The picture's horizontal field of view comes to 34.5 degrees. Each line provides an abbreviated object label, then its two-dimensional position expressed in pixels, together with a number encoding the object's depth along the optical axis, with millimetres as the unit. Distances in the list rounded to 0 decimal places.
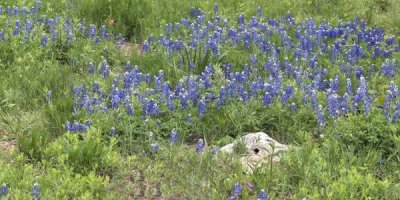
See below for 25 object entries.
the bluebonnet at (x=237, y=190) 4027
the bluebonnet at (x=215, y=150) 4546
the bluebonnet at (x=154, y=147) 4606
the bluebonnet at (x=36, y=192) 3855
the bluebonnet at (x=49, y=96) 5288
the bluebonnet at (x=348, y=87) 5225
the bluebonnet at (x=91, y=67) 5882
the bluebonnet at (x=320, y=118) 4754
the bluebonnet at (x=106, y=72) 5688
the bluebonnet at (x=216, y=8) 7630
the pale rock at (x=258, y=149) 4594
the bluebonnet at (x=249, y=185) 4164
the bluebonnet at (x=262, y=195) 3879
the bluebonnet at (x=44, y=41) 6270
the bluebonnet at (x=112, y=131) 4643
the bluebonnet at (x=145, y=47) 6609
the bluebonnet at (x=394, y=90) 4820
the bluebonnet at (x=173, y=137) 4621
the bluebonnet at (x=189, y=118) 4922
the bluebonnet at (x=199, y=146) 4570
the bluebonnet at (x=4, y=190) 3885
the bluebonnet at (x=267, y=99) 5020
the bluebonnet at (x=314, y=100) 4965
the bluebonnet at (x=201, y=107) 4957
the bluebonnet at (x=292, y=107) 4936
